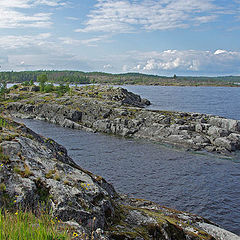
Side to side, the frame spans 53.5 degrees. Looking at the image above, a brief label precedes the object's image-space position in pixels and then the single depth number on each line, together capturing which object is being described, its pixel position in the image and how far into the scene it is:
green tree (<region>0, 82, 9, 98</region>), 113.88
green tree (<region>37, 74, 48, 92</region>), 128.50
